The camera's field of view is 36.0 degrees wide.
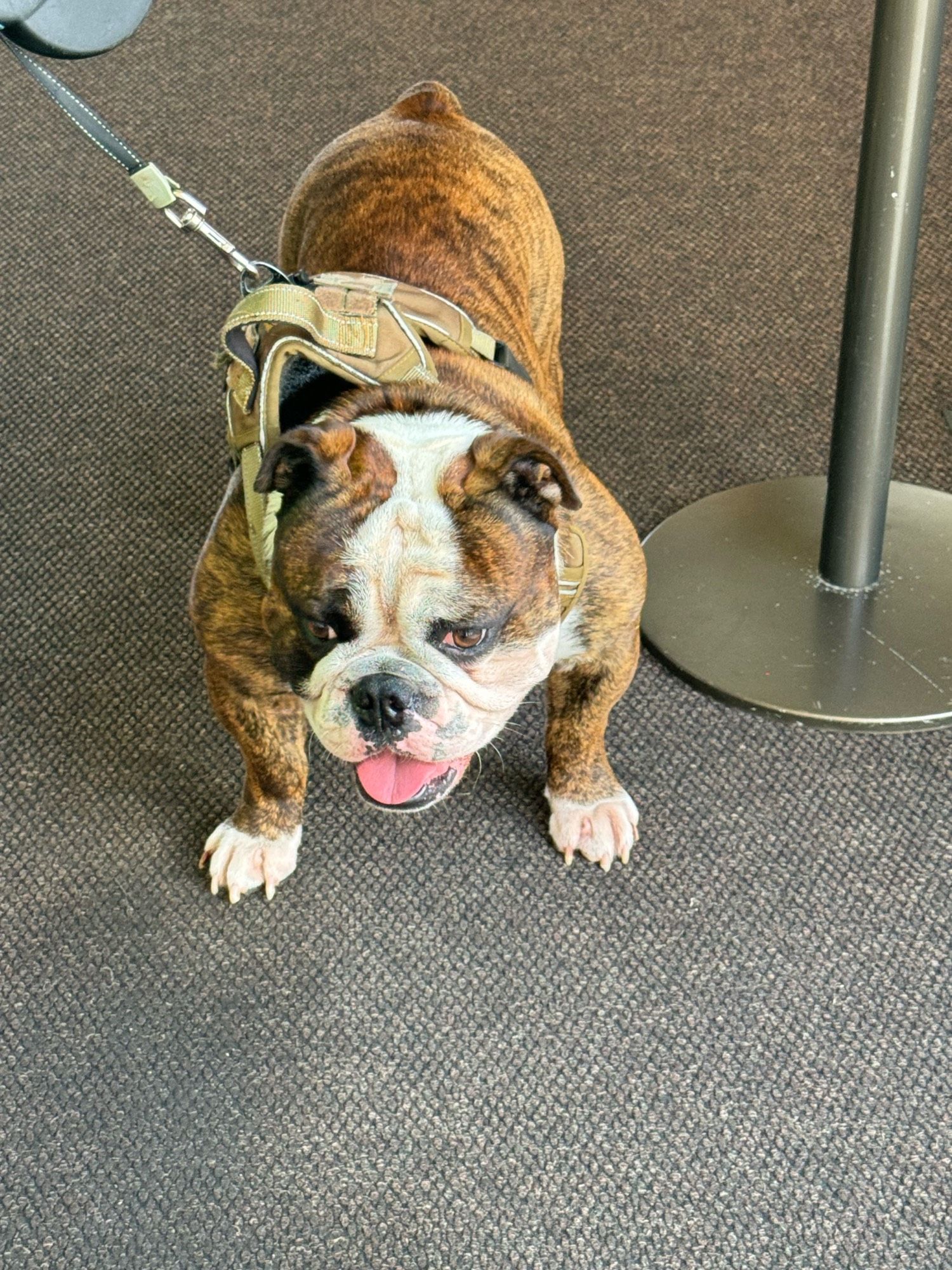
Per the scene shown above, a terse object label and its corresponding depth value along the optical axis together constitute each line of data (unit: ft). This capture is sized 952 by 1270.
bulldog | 4.92
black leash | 5.17
